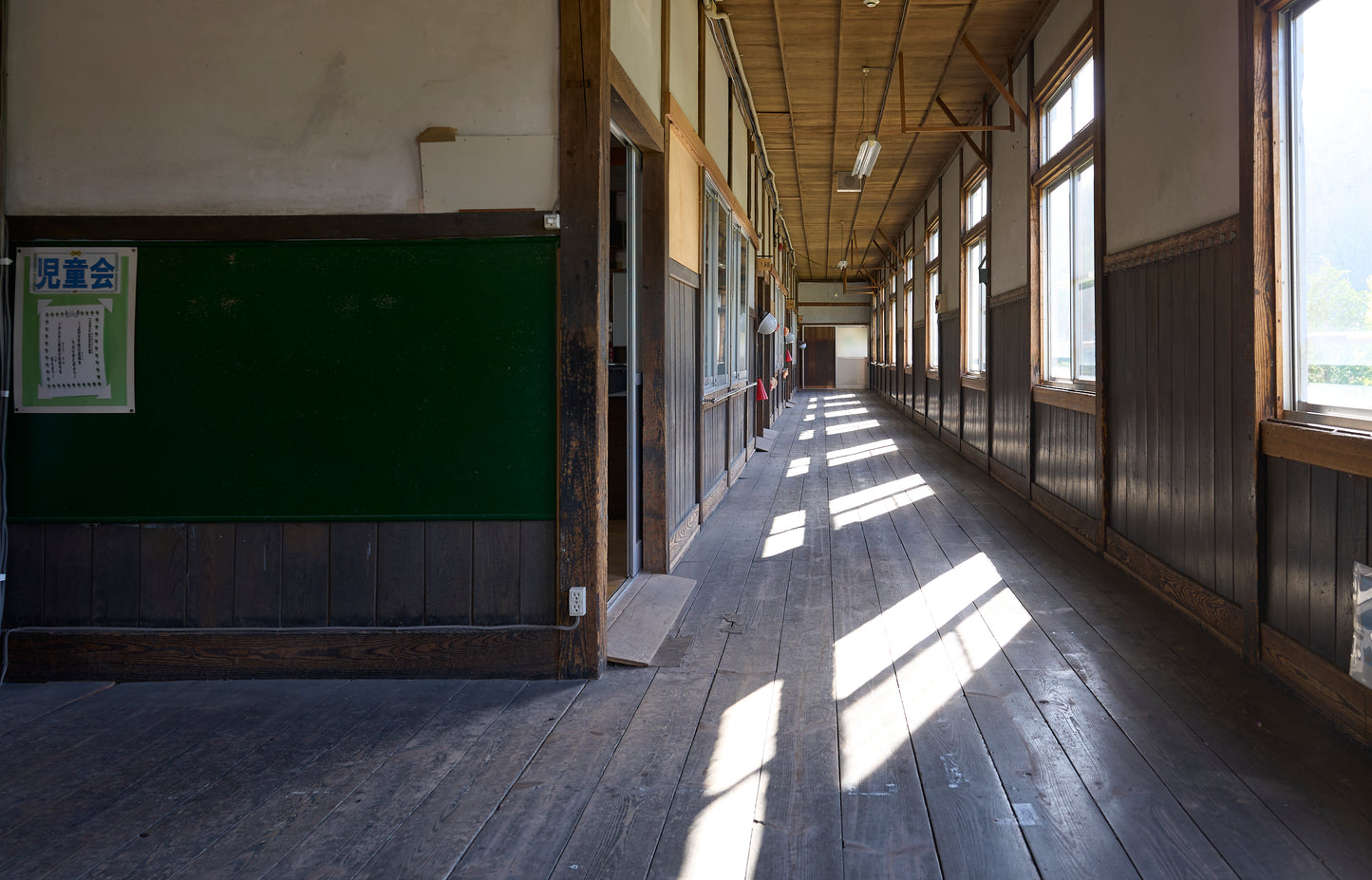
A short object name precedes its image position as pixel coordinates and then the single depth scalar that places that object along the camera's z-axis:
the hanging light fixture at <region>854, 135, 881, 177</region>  7.89
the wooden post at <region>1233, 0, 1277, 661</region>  3.05
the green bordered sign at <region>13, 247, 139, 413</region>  3.01
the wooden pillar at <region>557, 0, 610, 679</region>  2.96
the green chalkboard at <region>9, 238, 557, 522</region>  3.03
